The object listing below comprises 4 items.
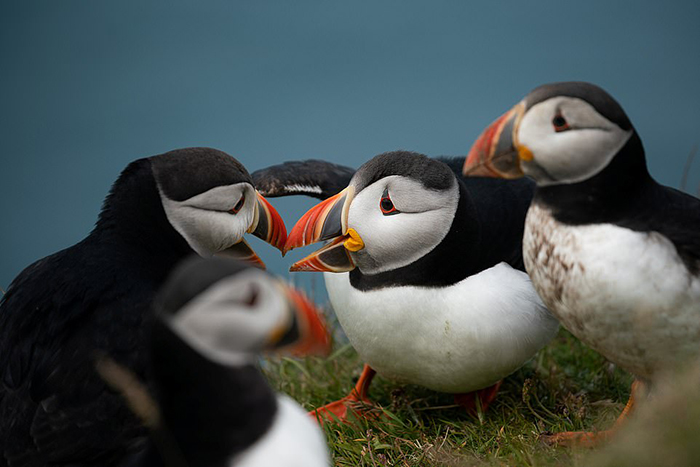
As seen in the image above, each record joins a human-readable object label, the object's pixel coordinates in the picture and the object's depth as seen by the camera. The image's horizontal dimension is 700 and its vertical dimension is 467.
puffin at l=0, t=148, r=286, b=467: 5.86
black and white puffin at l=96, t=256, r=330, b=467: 4.40
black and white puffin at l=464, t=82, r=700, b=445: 5.63
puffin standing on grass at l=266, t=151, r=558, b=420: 7.49
